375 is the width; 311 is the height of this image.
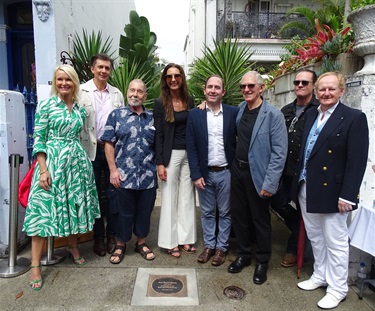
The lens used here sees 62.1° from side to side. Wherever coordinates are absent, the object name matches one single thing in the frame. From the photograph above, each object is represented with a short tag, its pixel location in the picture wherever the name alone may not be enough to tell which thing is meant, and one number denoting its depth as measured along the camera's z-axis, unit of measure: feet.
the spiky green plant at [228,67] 19.61
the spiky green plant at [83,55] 17.02
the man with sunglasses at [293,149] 10.30
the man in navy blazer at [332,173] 8.13
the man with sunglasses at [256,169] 9.47
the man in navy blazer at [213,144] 10.61
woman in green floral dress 9.53
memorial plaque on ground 9.38
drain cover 9.29
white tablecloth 8.58
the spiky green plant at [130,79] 17.87
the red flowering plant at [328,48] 10.59
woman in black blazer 11.02
